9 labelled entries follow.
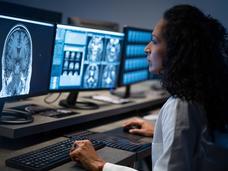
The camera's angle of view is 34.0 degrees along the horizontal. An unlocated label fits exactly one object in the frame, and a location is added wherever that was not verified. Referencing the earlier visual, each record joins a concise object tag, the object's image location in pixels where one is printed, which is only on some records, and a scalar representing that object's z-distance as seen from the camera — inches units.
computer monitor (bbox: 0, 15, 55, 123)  58.9
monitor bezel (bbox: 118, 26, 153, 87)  93.8
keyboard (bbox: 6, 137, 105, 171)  50.9
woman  46.1
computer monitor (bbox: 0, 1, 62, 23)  81.2
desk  57.7
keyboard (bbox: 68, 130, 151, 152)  64.1
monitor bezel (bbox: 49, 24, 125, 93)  74.2
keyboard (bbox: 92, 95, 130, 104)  91.7
